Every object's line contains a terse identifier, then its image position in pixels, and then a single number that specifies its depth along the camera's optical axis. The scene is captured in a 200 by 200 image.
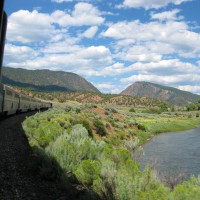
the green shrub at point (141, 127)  50.92
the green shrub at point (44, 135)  14.45
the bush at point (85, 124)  30.97
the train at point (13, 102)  24.27
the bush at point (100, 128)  36.33
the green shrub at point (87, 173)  9.08
